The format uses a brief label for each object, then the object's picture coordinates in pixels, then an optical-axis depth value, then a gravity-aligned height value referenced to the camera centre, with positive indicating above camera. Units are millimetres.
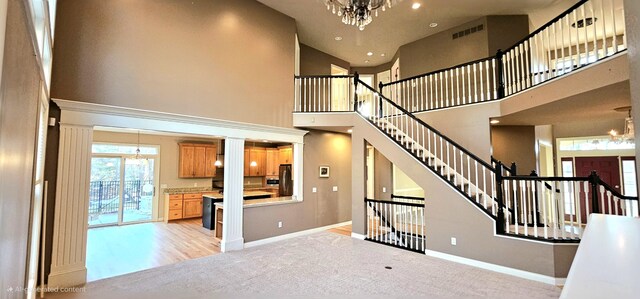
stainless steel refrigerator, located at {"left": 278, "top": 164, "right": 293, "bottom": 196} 7992 -437
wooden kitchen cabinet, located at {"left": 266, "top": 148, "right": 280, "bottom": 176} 10023 +225
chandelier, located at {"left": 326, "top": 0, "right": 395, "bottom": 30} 3875 +2274
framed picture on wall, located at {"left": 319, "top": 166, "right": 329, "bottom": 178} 7184 -129
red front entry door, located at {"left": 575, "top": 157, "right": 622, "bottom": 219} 7586 -13
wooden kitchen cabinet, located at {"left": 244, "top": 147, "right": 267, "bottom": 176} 9727 +226
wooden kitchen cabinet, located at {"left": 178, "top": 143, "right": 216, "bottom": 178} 8742 +233
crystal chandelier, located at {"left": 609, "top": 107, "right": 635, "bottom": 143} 4434 +661
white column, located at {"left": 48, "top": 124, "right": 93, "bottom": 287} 3715 -575
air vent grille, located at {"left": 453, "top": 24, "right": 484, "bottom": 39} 6615 +3363
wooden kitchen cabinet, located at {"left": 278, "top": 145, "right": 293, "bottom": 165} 9266 +440
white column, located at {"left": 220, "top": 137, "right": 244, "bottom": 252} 5352 -587
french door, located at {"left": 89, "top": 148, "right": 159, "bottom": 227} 7539 -649
